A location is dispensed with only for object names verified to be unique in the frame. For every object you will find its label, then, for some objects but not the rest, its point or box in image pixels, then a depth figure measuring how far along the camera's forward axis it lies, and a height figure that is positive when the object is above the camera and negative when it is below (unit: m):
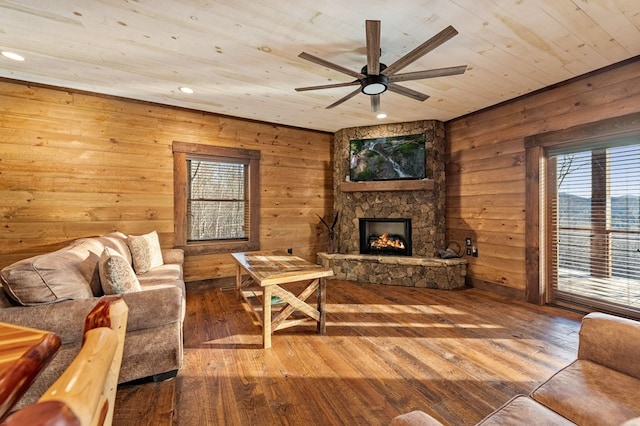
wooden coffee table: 2.41 -0.67
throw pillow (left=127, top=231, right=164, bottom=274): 3.10 -0.47
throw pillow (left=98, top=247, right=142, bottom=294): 1.97 -0.46
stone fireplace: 4.19 -0.11
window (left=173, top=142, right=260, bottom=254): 4.00 +0.21
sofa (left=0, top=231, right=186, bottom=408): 1.64 -0.58
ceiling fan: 1.86 +1.15
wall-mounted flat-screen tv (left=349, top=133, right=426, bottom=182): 4.44 +0.88
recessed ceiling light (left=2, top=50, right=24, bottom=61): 2.58 +1.48
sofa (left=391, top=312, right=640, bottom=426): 0.99 -0.73
